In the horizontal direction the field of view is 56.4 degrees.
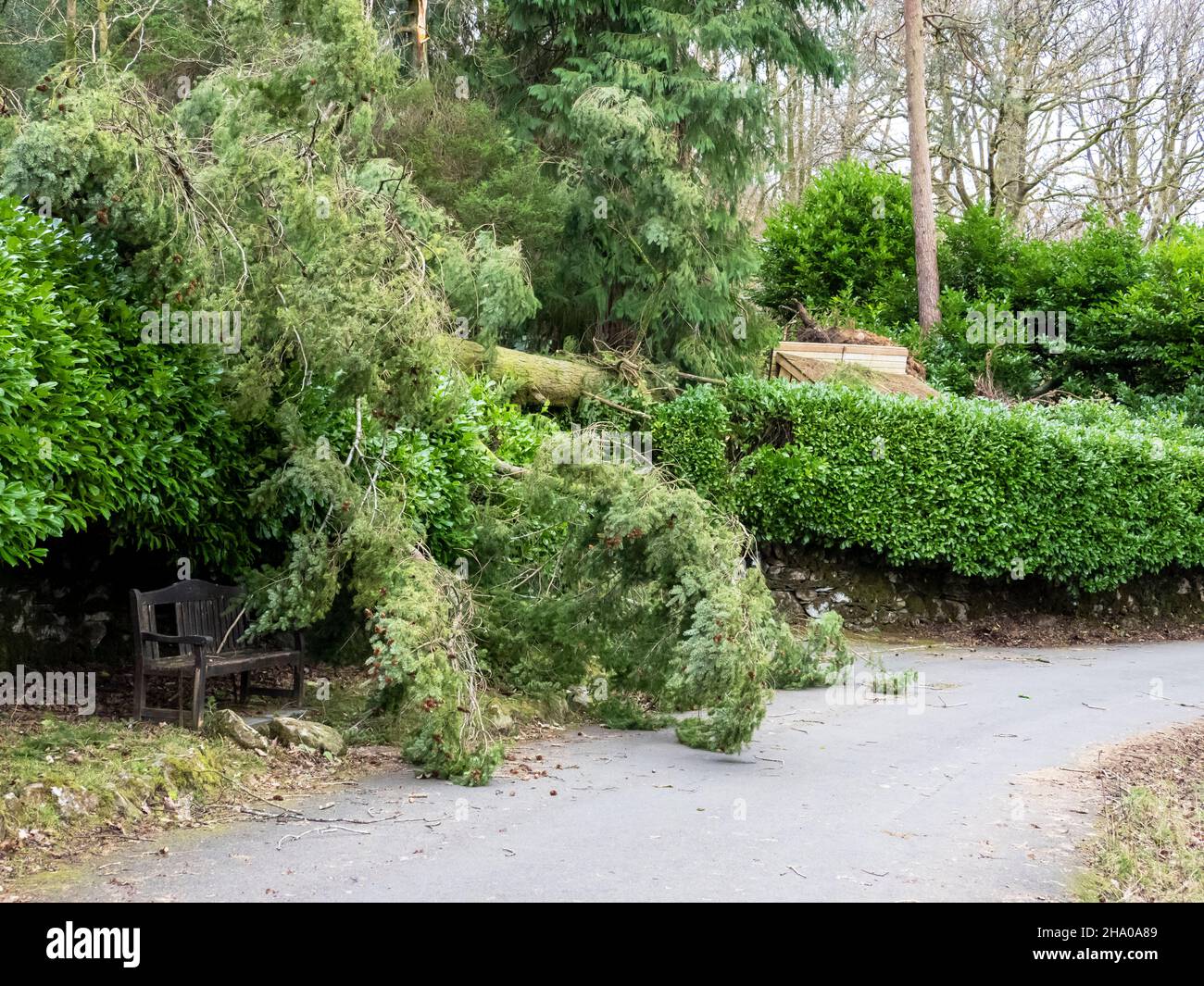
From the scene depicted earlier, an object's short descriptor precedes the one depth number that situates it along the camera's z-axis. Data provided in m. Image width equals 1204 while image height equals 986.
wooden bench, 7.46
